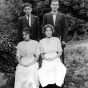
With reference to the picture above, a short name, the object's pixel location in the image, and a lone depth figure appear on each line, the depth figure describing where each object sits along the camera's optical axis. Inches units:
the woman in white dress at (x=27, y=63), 182.1
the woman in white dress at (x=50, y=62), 178.5
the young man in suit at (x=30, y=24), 216.5
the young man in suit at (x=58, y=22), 208.4
